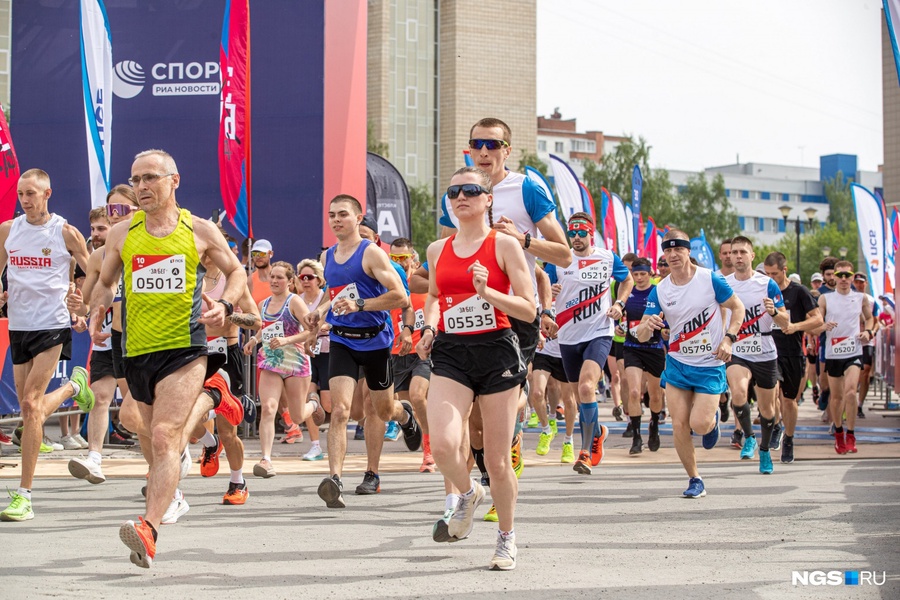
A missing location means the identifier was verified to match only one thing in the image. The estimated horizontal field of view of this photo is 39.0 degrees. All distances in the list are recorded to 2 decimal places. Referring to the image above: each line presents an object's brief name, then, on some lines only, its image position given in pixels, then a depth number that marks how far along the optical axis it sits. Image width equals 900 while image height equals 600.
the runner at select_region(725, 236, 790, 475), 12.58
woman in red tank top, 6.55
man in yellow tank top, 6.88
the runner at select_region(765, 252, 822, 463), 13.01
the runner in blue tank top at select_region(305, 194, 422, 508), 9.45
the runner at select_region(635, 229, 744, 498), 10.03
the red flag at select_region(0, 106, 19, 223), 13.07
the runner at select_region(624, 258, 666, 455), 14.54
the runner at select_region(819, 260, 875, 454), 14.36
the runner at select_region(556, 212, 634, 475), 11.51
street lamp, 50.59
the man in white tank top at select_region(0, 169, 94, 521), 8.82
